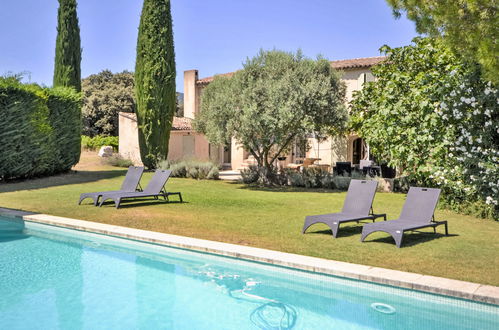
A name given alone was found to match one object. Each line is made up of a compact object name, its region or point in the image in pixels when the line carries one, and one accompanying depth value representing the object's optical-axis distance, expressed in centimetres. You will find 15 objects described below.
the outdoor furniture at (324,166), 2617
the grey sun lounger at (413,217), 797
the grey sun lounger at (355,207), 895
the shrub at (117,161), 2799
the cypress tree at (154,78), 2448
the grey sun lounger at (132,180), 1388
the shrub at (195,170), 2227
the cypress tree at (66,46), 2369
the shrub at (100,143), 3647
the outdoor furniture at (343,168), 2060
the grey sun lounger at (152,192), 1255
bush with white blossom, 1183
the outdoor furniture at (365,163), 2273
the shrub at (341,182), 1884
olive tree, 1745
